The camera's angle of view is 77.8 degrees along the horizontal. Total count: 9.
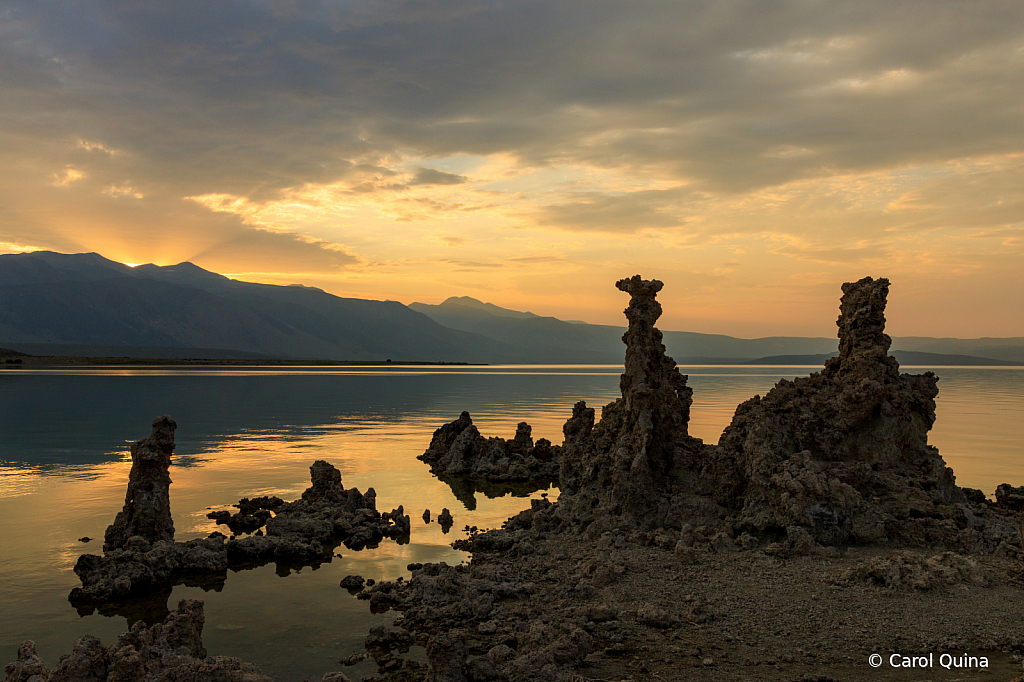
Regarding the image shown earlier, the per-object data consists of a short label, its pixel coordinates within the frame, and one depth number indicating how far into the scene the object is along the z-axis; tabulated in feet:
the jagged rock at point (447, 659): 34.01
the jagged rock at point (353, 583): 51.75
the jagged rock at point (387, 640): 40.24
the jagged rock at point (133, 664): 30.99
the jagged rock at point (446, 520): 72.95
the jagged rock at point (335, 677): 31.72
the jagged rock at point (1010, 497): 73.98
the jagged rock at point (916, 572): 41.34
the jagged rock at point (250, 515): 70.23
